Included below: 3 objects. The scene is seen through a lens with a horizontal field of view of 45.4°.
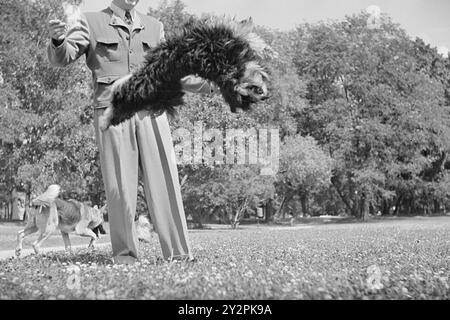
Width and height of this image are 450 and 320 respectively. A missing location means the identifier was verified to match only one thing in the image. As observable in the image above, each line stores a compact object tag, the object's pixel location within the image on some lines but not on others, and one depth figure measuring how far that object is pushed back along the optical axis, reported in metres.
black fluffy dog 4.42
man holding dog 5.73
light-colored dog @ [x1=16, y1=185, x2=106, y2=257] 10.74
